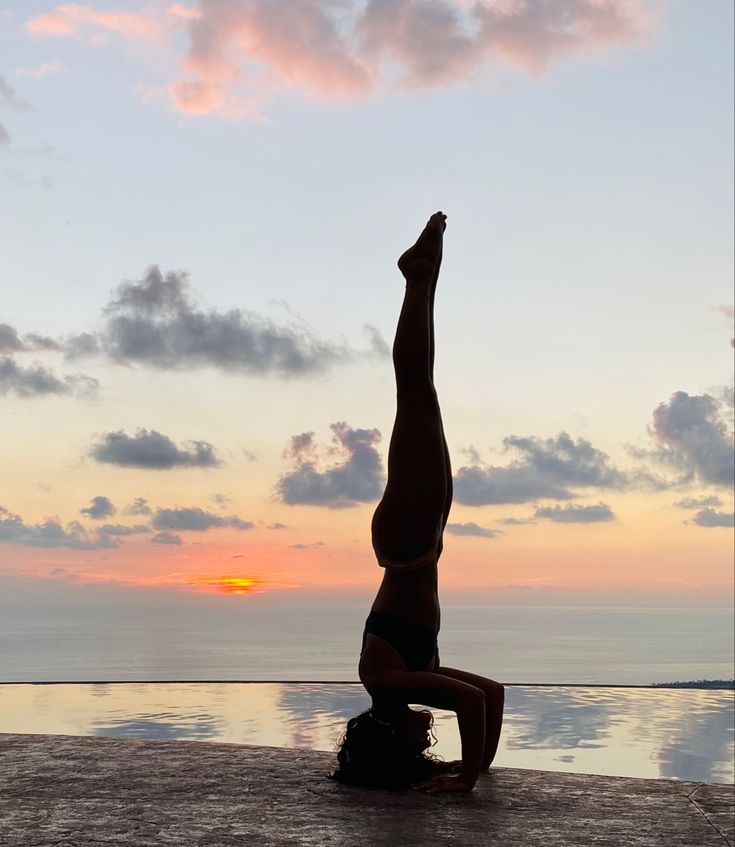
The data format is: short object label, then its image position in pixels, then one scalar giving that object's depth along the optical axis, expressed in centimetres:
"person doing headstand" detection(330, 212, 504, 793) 392
